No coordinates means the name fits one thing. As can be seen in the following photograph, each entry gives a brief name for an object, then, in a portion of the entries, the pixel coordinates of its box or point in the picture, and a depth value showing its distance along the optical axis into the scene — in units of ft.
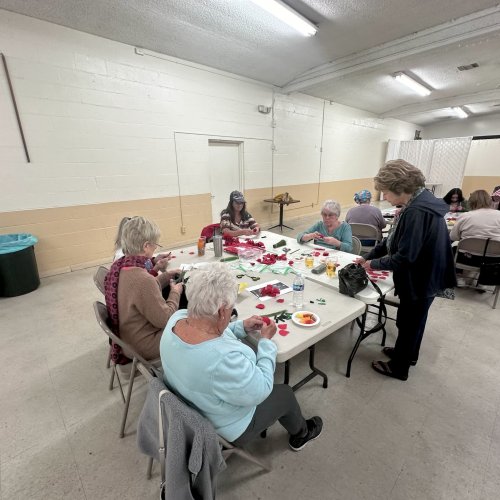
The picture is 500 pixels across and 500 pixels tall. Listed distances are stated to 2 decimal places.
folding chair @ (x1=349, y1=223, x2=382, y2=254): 9.95
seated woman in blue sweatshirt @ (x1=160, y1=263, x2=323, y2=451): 2.90
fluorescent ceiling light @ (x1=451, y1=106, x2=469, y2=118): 27.96
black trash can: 10.03
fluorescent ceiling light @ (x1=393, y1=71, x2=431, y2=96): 17.53
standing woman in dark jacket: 5.08
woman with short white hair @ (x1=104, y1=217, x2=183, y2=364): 4.55
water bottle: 4.97
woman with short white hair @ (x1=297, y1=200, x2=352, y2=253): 8.18
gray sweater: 2.64
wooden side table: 20.00
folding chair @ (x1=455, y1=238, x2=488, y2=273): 9.07
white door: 17.07
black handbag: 5.20
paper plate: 4.34
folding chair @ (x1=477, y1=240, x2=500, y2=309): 8.91
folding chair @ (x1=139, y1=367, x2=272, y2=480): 2.78
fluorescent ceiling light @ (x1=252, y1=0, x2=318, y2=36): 9.75
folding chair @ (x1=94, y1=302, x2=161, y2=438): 3.99
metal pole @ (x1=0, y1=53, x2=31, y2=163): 9.89
